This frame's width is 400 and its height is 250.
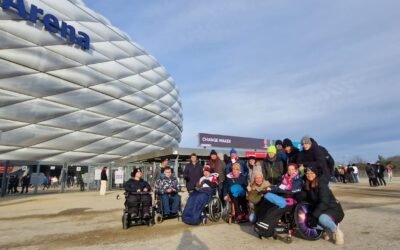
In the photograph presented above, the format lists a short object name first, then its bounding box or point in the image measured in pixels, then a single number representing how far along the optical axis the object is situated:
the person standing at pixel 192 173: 6.83
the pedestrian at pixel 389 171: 22.88
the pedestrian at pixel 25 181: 19.45
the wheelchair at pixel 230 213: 5.81
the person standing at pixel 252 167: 6.15
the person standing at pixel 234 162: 6.34
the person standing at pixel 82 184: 20.59
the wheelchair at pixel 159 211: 6.29
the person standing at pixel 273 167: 5.57
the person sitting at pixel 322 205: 3.88
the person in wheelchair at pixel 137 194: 5.80
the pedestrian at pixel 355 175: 23.34
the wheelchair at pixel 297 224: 4.07
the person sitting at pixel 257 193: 4.57
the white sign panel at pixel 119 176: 20.05
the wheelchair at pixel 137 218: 5.62
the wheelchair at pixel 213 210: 6.21
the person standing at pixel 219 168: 6.79
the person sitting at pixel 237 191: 5.75
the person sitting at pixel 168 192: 6.48
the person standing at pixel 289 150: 5.40
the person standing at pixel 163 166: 6.83
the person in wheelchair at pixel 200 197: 5.80
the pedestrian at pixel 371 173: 17.13
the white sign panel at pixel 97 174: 20.23
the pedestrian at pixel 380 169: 18.13
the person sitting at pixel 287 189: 4.22
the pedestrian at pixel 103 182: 15.41
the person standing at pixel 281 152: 5.72
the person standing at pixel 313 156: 4.43
